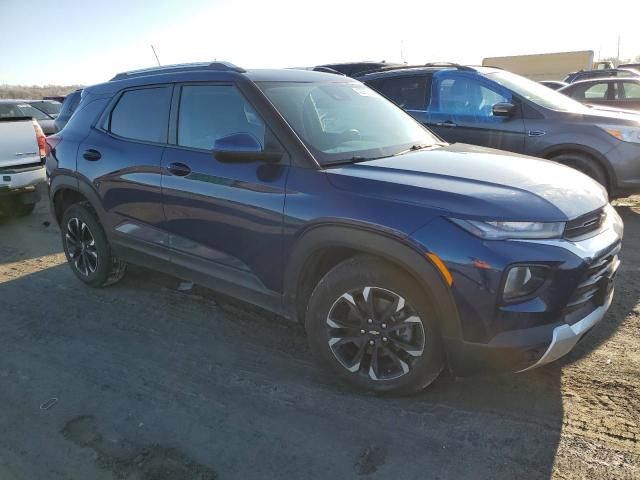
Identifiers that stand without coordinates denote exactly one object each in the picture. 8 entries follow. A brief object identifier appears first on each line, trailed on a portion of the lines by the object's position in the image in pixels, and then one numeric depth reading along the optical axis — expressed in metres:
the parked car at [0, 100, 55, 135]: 9.83
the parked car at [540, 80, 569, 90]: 14.68
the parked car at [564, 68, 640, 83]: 13.89
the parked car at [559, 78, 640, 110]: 10.76
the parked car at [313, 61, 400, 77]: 9.88
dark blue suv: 2.37
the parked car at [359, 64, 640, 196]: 5.72
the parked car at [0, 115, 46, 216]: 6.81
